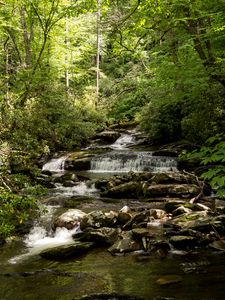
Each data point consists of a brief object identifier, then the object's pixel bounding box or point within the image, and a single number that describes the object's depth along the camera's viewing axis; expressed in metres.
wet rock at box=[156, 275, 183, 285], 5.91
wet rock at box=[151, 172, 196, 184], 12.27
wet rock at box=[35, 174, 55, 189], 13.70
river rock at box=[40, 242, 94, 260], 7.44
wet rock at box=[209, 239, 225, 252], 7.21
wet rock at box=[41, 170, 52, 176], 15.84
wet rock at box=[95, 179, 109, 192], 13.50
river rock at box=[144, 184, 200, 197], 11.29
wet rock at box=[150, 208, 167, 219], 9.36
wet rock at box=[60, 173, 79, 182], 14.45
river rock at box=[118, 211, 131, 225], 9.13
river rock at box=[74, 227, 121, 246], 8.05
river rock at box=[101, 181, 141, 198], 12.17
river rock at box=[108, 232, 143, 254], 7.49
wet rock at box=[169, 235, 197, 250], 7.43
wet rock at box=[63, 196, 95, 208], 11.16
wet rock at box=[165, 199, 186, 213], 9.87
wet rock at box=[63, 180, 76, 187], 13.85
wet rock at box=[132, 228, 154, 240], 7.94
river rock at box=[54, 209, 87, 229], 9.16
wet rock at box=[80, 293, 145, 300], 5.29
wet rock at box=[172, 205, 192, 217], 9.32
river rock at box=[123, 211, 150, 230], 8.80
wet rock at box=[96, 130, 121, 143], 22.28
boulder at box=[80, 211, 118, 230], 8.97
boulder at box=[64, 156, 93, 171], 17.22
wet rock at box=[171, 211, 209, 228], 8.28
